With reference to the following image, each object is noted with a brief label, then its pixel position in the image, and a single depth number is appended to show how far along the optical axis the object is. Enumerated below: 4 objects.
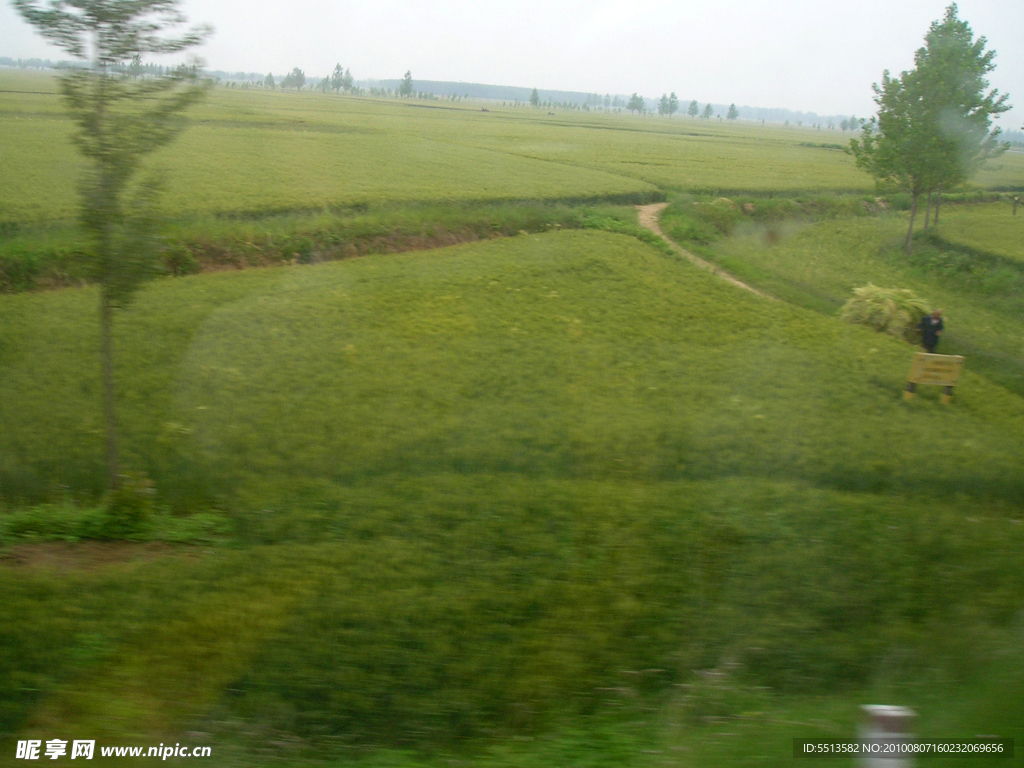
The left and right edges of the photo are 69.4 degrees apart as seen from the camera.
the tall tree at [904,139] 25.45
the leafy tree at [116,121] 7.02
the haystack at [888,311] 18.08
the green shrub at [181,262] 17.50
